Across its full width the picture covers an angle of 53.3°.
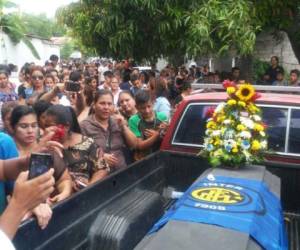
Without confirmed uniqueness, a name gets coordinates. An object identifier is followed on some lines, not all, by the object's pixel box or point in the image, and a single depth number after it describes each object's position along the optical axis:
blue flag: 1.69
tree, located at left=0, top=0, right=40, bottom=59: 19.33
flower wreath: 2.34
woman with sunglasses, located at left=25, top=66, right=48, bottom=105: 4.17
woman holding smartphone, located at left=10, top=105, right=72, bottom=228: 2.00
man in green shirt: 2.97
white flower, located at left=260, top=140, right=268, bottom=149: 2.37
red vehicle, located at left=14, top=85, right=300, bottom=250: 1.68
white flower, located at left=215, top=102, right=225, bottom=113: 2.44
